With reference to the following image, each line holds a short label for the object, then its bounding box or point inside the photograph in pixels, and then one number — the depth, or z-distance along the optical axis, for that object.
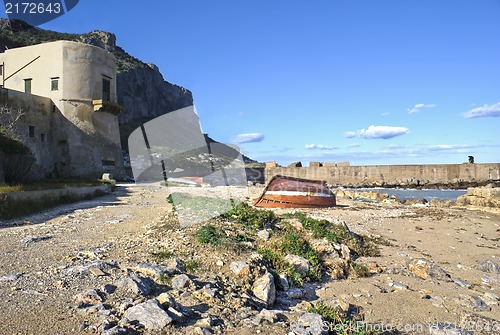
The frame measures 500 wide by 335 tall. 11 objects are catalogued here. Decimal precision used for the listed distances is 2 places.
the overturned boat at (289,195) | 16.83
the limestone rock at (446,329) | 4.73
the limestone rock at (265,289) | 5.44
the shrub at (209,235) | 7.34
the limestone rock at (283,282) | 6.06
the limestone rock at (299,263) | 6.68
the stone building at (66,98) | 27.84
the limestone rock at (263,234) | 8.20
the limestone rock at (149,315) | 4.16
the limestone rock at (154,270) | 5.64
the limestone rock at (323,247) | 7.92
